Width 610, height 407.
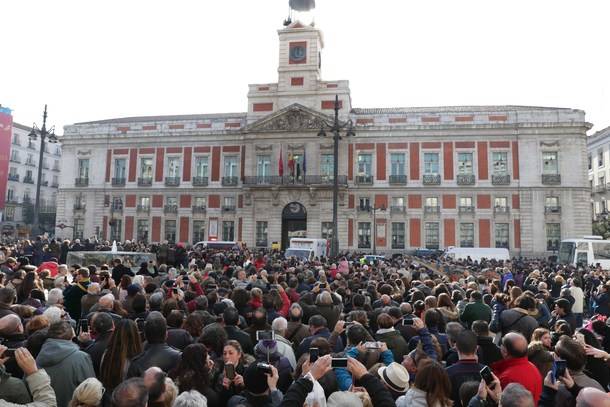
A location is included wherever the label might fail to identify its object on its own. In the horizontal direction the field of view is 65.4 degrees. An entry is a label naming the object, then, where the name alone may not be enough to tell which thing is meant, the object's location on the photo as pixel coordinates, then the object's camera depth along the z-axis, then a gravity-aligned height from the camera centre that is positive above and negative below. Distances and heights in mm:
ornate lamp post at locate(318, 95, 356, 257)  23864 +2743
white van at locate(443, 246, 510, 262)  31781 +62
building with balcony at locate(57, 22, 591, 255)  37906 +6710
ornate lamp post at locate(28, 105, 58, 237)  25172 +5986
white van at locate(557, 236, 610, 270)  28203 +299
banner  32406 +6773
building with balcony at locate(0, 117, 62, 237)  54719 +7050
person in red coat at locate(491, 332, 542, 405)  4277 -1023
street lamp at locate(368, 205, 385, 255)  39094 +2882
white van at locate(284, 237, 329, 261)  28938 +153
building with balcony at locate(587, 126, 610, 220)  50250 +9603
